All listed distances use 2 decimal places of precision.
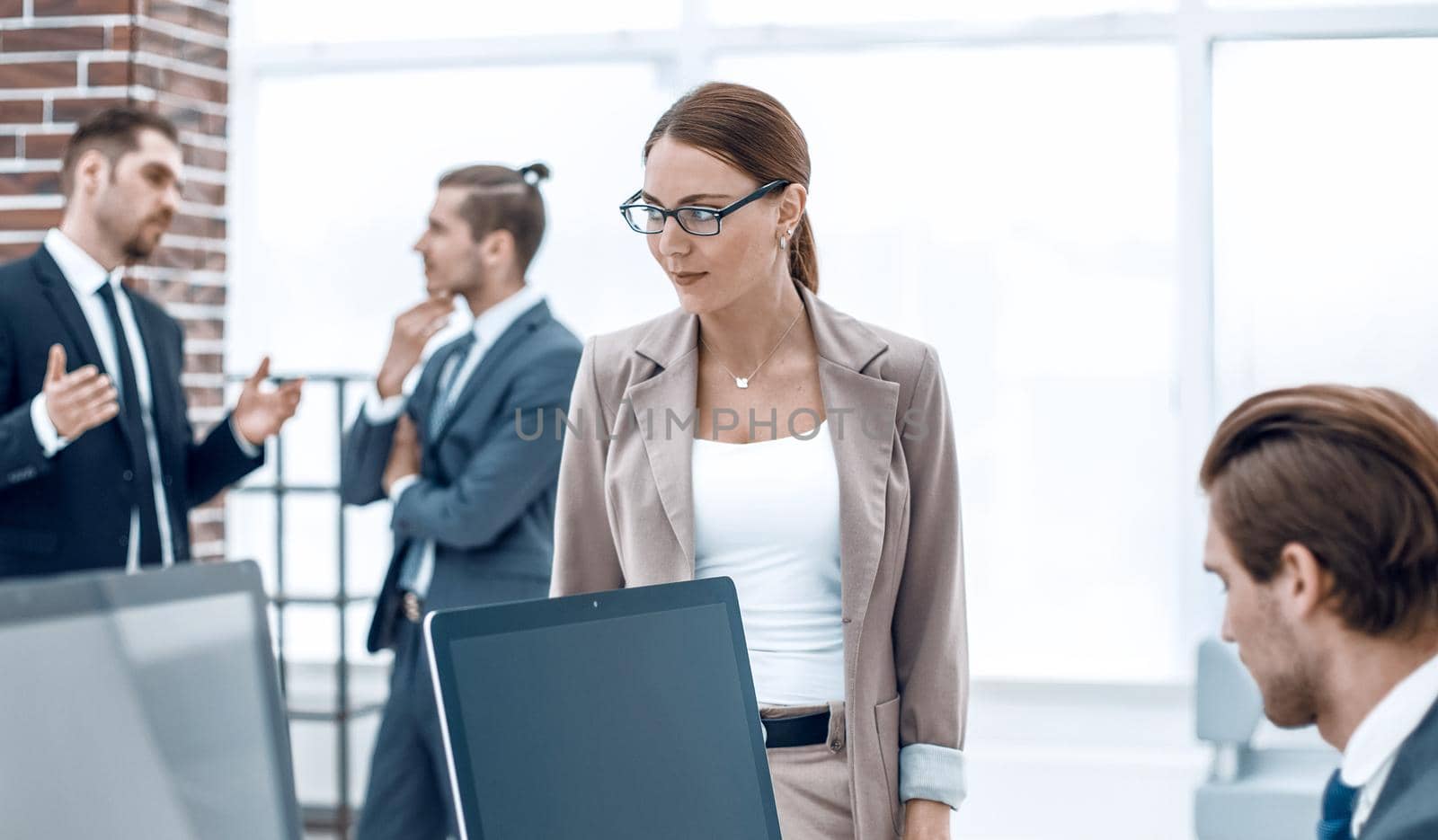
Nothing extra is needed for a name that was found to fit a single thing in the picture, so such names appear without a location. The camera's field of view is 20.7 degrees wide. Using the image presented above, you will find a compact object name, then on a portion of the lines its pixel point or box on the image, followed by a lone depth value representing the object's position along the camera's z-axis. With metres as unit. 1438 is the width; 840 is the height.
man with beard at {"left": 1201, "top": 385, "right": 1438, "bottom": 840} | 3.34
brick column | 5.45
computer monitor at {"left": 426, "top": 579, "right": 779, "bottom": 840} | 3.27
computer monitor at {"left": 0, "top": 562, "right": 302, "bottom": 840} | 2.73
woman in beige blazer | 3.84
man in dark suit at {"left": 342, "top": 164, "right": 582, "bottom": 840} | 4.74
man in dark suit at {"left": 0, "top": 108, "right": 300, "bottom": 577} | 4.85
